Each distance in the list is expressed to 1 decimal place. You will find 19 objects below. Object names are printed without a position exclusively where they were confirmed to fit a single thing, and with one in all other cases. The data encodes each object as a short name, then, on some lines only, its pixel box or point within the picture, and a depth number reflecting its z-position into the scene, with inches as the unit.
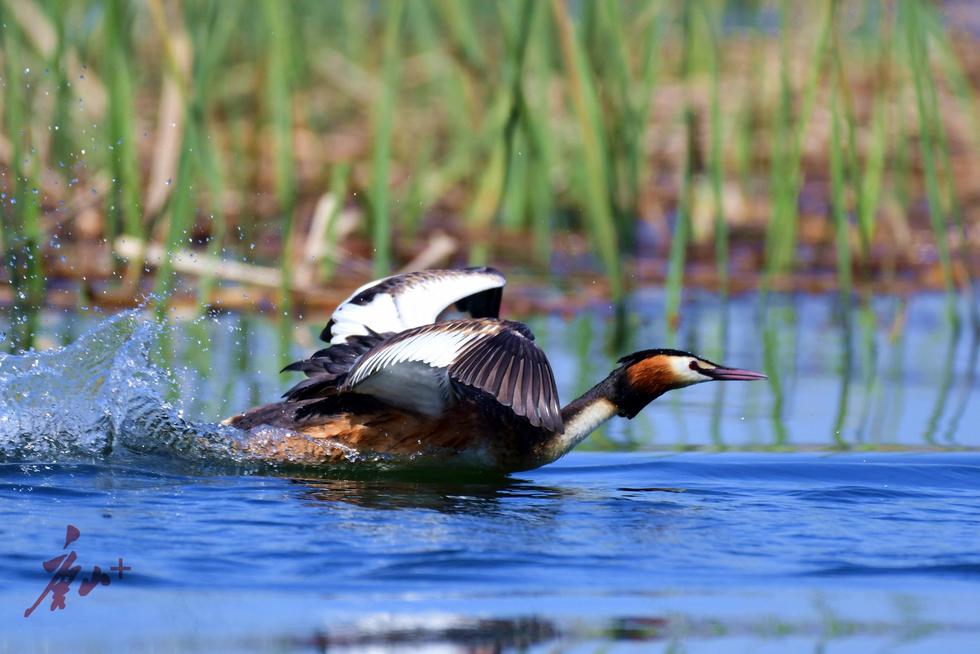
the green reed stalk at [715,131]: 652.1
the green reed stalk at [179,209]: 594.5
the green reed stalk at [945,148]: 649.6
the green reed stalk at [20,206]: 594.5
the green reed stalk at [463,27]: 702.5
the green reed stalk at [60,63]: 593.6
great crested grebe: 457.7
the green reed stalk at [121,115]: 613.6
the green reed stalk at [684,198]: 658.8
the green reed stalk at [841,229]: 617.0
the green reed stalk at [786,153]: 637.3
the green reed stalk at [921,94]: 633.0
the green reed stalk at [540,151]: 664.4
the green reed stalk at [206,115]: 610.2
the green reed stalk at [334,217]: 761.0
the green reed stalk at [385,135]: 634.8
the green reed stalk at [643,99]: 711.1
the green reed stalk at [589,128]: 634.2
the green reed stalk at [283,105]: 620.7
